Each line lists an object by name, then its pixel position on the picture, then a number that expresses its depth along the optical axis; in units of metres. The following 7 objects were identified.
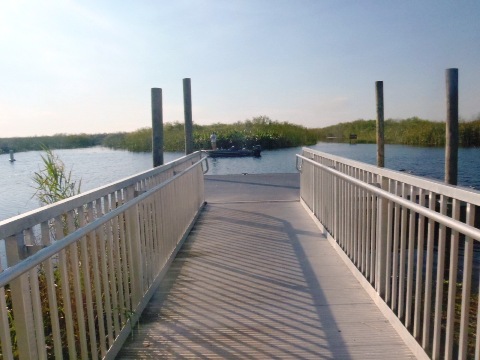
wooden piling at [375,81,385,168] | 9.86
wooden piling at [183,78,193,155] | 8.43
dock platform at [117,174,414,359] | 2.42
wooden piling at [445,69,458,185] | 5.98
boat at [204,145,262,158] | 21.41
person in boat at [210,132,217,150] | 22.84
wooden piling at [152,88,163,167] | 5.76
